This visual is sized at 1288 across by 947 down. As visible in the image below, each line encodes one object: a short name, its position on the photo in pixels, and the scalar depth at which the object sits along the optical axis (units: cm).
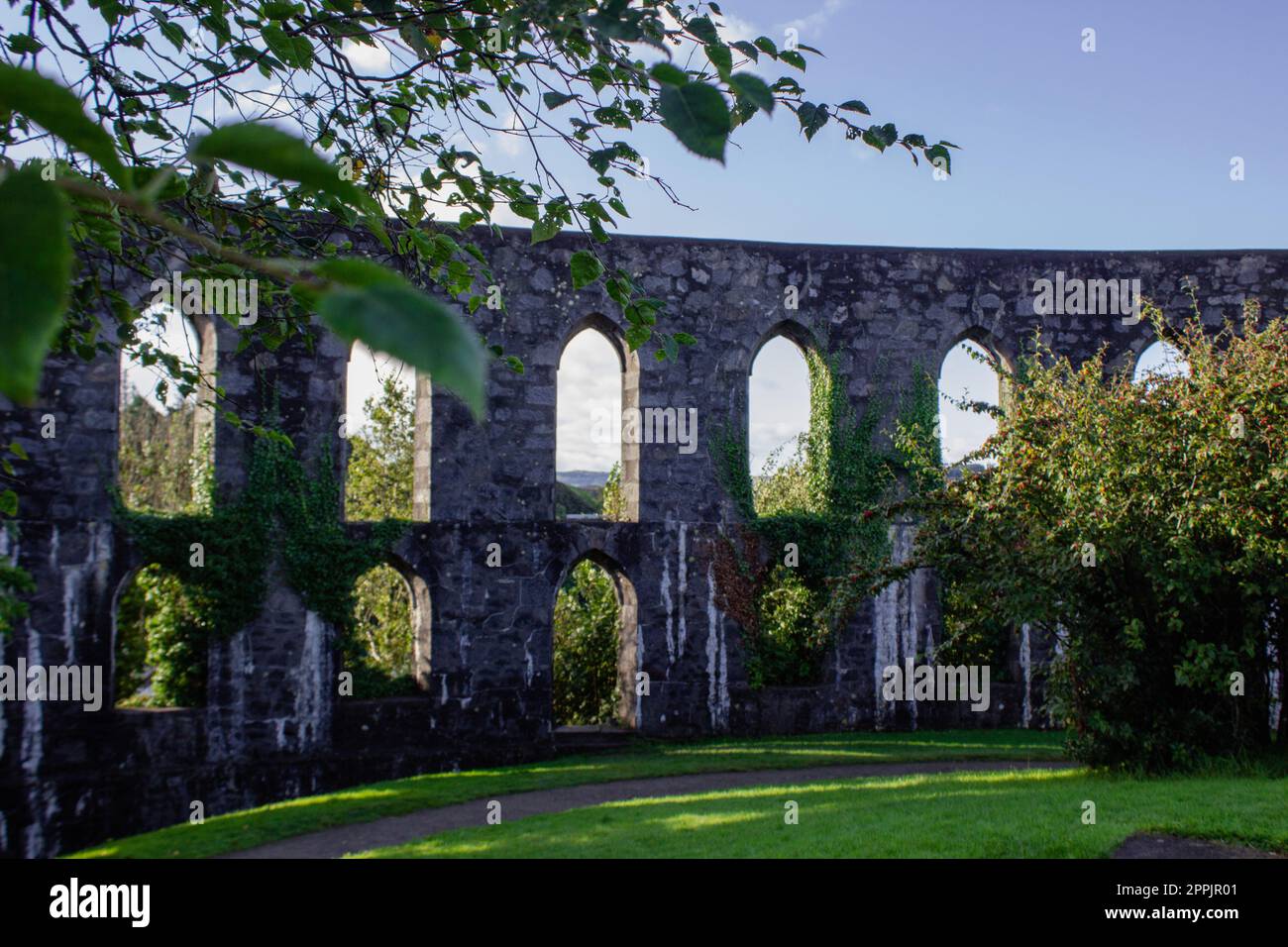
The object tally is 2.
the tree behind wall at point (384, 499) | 1717
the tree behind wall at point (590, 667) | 1562
